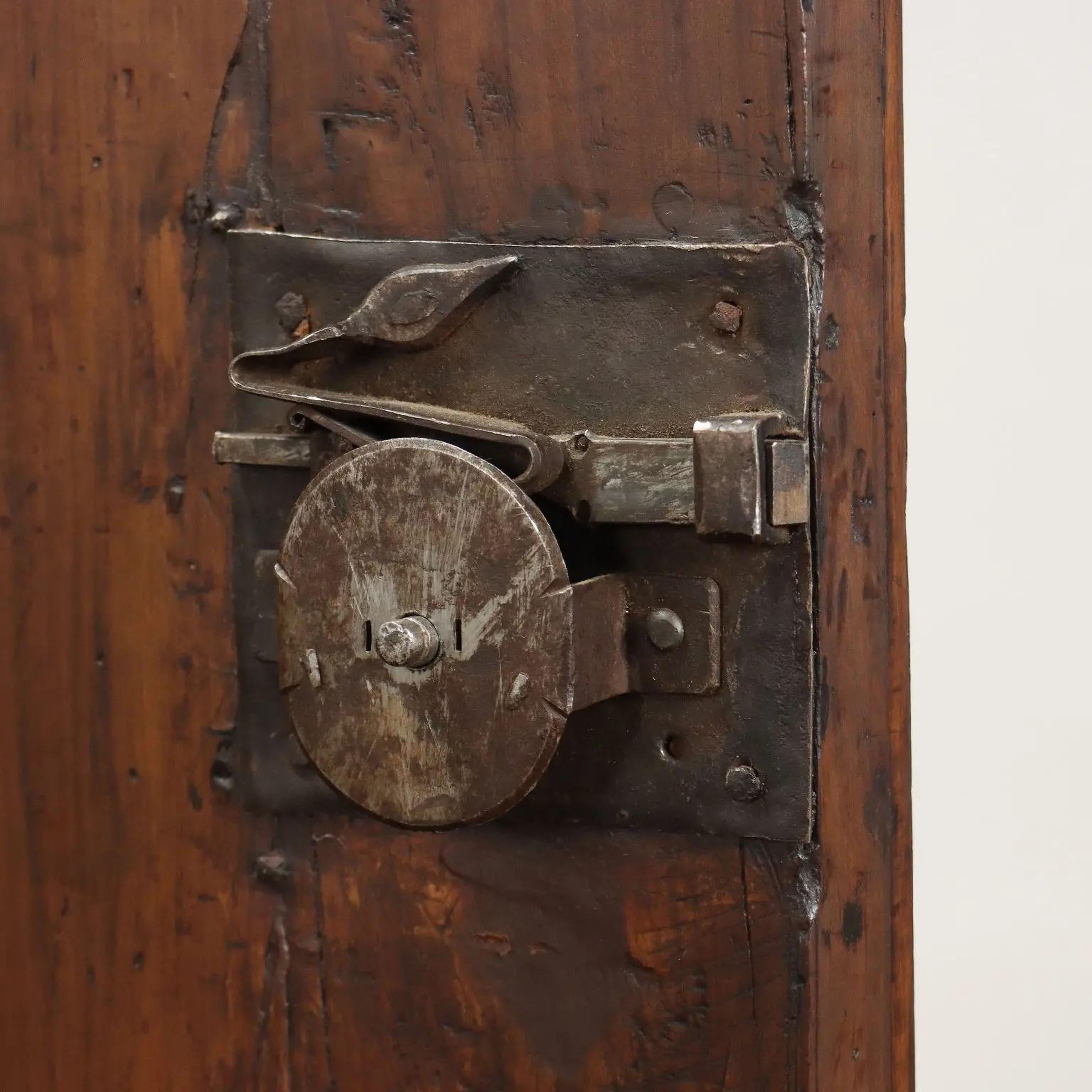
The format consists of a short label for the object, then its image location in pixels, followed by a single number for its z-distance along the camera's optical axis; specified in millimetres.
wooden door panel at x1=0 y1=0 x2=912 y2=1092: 997
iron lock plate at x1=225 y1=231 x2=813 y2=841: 993
